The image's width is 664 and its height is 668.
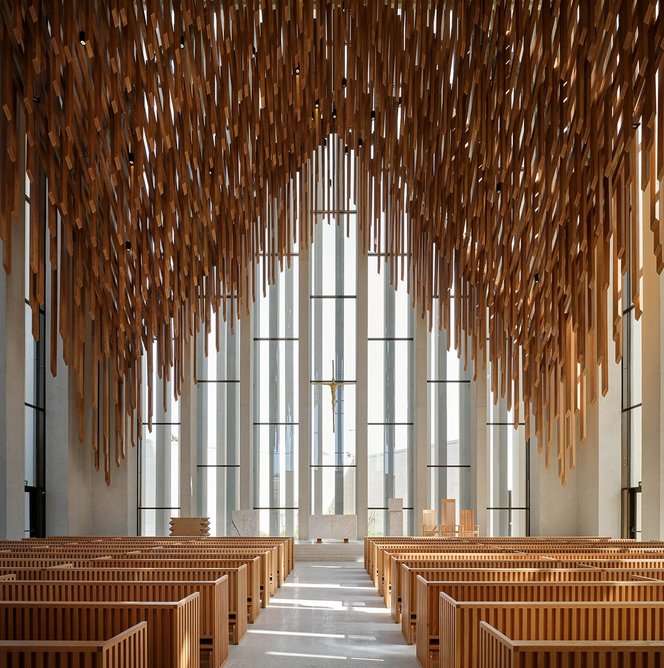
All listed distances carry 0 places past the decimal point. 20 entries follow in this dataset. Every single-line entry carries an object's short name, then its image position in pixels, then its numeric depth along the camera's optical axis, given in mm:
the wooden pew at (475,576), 7387
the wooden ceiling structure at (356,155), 10250
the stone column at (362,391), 19938
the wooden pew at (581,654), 4121
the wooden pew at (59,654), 4145
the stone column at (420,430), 19797
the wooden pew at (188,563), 8273
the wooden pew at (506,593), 6352
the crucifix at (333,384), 19734
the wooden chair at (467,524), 17347
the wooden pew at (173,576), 7301
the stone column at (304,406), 19750
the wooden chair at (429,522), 17688
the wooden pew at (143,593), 6366
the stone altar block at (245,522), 18281
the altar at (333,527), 17844
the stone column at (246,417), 19656
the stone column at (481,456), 19641
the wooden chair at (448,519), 17828
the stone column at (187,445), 19469
